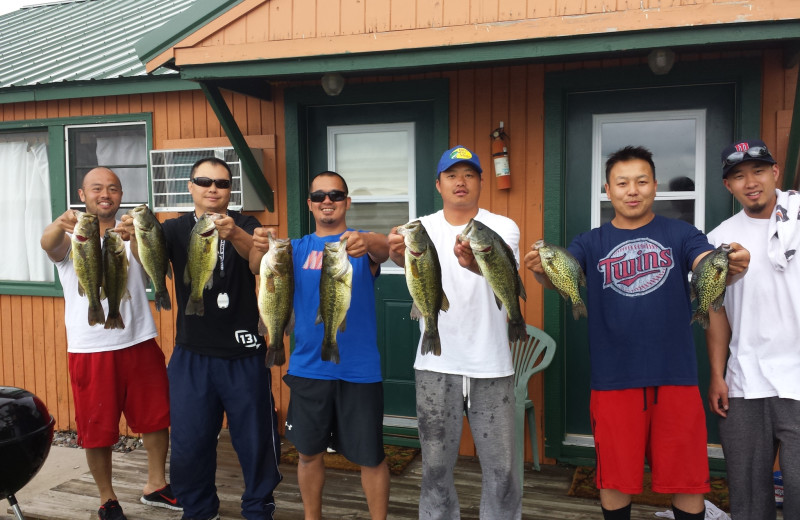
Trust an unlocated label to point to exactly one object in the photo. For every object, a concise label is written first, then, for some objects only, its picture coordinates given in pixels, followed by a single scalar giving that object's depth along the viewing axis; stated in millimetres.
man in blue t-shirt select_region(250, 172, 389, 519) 3289
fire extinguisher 4617
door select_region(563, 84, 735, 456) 4418
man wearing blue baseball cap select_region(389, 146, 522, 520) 3055
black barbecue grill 2715
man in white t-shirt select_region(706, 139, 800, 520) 2859
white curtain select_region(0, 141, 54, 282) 6184
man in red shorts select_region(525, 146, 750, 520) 2824
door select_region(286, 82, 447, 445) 5043
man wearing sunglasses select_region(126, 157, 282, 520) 3609
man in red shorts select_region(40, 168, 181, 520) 3803
